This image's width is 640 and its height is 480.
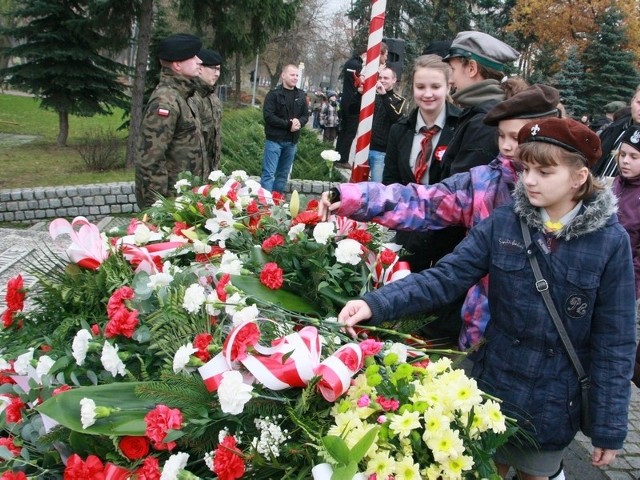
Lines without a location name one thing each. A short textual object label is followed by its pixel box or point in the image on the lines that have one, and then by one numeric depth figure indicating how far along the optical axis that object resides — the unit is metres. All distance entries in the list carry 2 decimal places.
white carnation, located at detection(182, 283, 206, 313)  1.71
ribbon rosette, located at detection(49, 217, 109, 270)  2.07
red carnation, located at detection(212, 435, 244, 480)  1.38
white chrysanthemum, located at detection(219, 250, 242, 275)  1.97
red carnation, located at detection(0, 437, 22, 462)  1.65
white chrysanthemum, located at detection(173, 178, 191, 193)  2.88
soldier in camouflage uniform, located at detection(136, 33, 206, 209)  3.87
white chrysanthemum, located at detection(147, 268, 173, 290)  1.87
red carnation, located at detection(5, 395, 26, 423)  1.75
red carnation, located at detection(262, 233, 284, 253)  2.11
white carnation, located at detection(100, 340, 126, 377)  1.66
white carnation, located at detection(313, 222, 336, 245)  2.05
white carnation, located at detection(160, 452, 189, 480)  1.41
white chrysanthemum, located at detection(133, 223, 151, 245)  2.29
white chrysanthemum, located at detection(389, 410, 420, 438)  1.39
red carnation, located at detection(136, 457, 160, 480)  1.45
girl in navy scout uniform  1.90
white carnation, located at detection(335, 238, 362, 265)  2.02
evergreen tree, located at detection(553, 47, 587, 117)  22.12
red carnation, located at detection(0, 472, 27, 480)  1.50
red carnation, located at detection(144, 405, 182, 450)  1.44
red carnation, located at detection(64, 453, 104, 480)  1.46
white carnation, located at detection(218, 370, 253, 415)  1.42
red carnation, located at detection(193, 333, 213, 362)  1.61
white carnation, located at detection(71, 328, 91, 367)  1.71
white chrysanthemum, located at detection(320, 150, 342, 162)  2.38
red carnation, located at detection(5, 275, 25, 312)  2.09
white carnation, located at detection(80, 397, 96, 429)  1.46
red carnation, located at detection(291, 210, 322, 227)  2.22
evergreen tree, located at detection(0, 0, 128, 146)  11.34
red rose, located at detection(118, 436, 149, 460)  1.51
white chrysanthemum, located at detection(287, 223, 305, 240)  2.16
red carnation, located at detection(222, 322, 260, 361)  1.56
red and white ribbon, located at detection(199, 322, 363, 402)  1.52
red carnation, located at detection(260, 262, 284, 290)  1.91
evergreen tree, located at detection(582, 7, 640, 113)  22.78
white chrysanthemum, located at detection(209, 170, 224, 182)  2.82
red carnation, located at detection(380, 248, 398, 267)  2.18
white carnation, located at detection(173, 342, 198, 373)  1.58
